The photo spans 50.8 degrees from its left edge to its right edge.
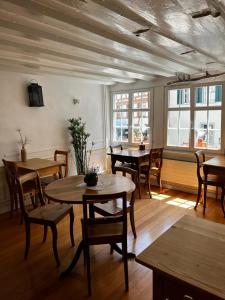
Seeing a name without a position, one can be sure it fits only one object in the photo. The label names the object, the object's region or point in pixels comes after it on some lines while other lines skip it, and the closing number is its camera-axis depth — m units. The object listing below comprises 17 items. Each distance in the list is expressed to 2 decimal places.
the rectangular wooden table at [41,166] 3.52
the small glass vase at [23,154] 3.90
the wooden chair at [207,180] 3.53
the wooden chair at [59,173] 3.87
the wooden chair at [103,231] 2.02
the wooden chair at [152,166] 4.35
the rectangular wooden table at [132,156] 4.29
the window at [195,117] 4.25
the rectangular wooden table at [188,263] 0.99
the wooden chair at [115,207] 2.59
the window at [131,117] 5.17
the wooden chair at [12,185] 3.34
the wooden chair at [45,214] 2.46
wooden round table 2.28
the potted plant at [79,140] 4.66
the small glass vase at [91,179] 2.59
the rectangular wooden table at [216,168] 3.33
